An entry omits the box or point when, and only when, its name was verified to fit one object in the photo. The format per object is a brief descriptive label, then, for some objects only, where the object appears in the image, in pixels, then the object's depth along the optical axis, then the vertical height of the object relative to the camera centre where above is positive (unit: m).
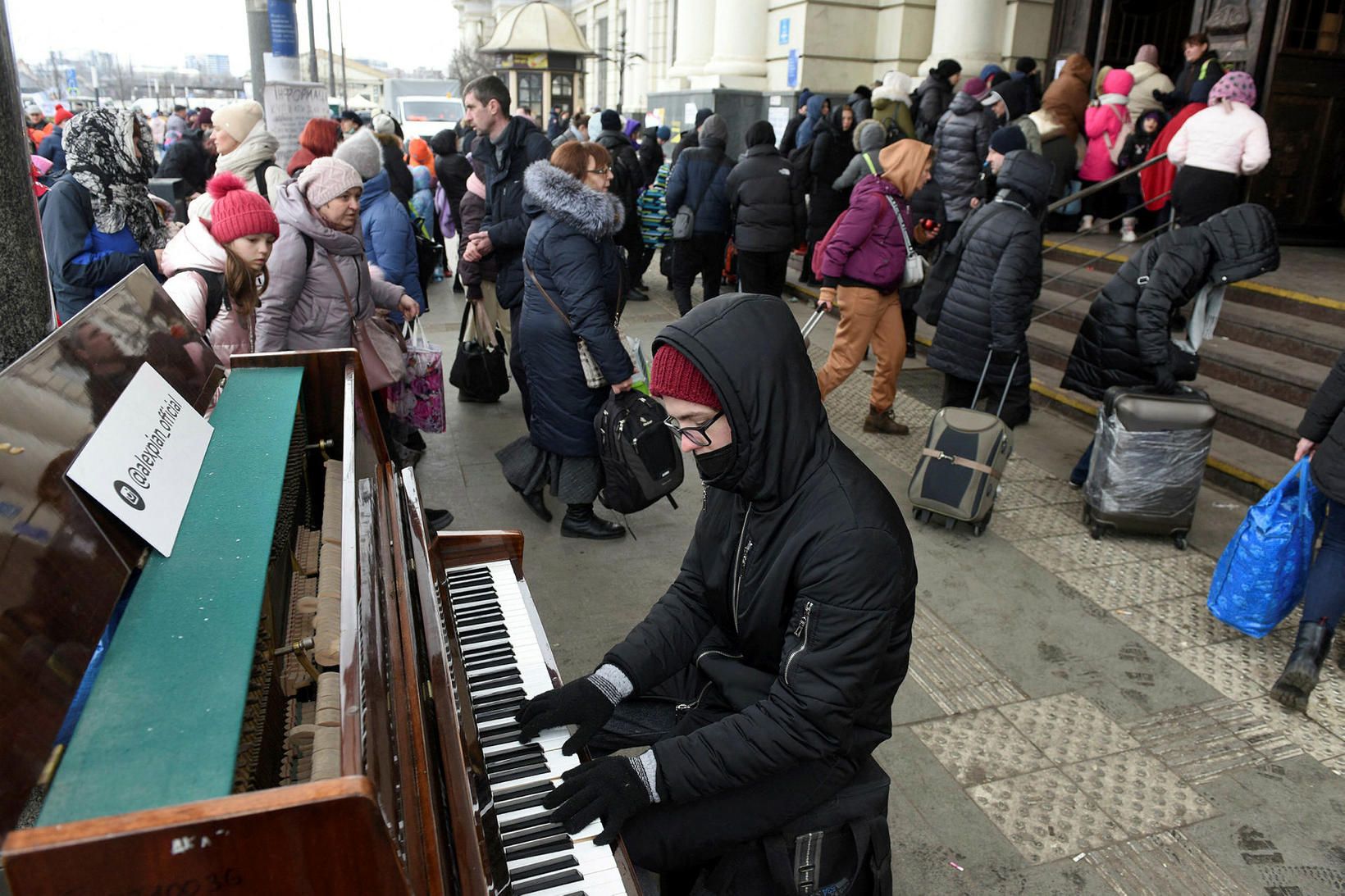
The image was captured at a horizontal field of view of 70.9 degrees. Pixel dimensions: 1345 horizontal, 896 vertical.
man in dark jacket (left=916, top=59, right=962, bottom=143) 9.78 +0.46
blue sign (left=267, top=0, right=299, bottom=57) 7.75 +0.68
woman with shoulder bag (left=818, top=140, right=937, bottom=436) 6.01 -0.77
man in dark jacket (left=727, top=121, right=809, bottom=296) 7.92 -0.57
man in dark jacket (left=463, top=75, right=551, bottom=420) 5.82 -0.28
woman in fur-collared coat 4.46 -0.90
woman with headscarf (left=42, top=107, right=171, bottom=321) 4.38 -0.47
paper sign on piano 1.55 -0.61
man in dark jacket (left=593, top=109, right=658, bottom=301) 9.34 -0.48
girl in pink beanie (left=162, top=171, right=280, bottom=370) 3.49 -0.55
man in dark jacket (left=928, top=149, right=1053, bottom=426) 5.23 -0.80
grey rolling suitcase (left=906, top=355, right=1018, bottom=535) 5.00 -1.65
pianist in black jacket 1.92 -0.97
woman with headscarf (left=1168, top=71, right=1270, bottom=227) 5.15 +0.00
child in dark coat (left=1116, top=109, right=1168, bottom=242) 8.79 -0.03
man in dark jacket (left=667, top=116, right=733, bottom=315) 8.79 -0.59
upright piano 1.04 -0.74
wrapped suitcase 4.73 -1.51
